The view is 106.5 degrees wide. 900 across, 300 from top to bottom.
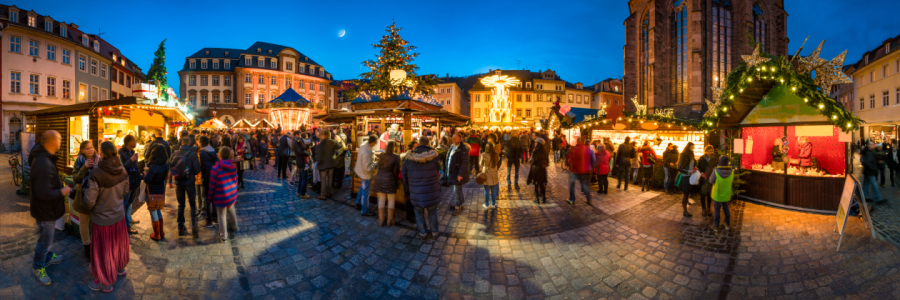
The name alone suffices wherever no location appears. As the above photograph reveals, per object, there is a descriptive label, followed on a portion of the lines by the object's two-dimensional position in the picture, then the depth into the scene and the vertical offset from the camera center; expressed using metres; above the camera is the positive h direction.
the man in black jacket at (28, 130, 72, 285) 3.62 -0.54
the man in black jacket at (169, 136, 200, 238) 5.36 -0.40
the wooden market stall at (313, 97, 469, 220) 9.04 +1.06
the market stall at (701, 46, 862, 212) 7.02 +0.41
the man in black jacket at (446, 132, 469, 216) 6.76 -0.33
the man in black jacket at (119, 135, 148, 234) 4.92 -0.31
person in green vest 5.92 -0.66
